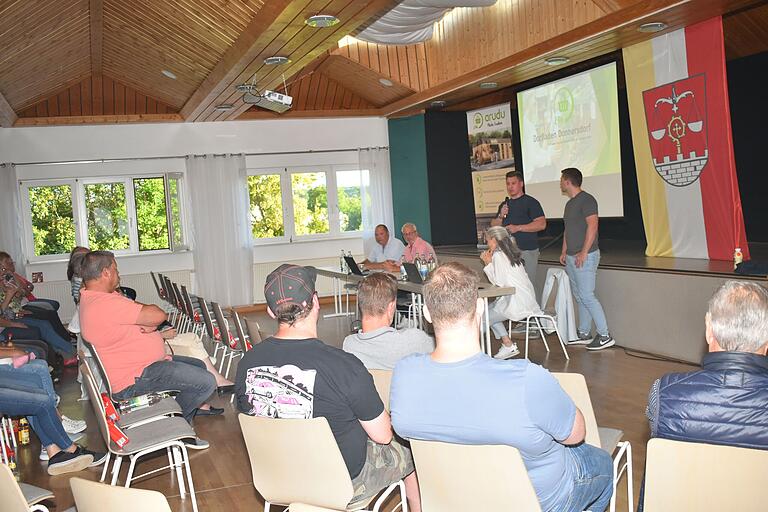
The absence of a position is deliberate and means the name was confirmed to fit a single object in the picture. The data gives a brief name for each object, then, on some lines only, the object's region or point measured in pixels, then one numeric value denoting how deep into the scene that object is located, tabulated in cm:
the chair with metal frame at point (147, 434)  355
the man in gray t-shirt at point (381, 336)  343
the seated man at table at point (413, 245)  825
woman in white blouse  639
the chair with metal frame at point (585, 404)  284
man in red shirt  443
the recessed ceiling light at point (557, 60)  781
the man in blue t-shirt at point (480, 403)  212
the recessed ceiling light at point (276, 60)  704
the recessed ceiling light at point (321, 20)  558
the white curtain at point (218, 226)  1173
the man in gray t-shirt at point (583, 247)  688
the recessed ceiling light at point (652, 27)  659
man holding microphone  784
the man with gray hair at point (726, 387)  216
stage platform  612
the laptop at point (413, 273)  684
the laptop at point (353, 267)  842
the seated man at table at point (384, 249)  920
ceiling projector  801
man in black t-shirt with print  265
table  601
